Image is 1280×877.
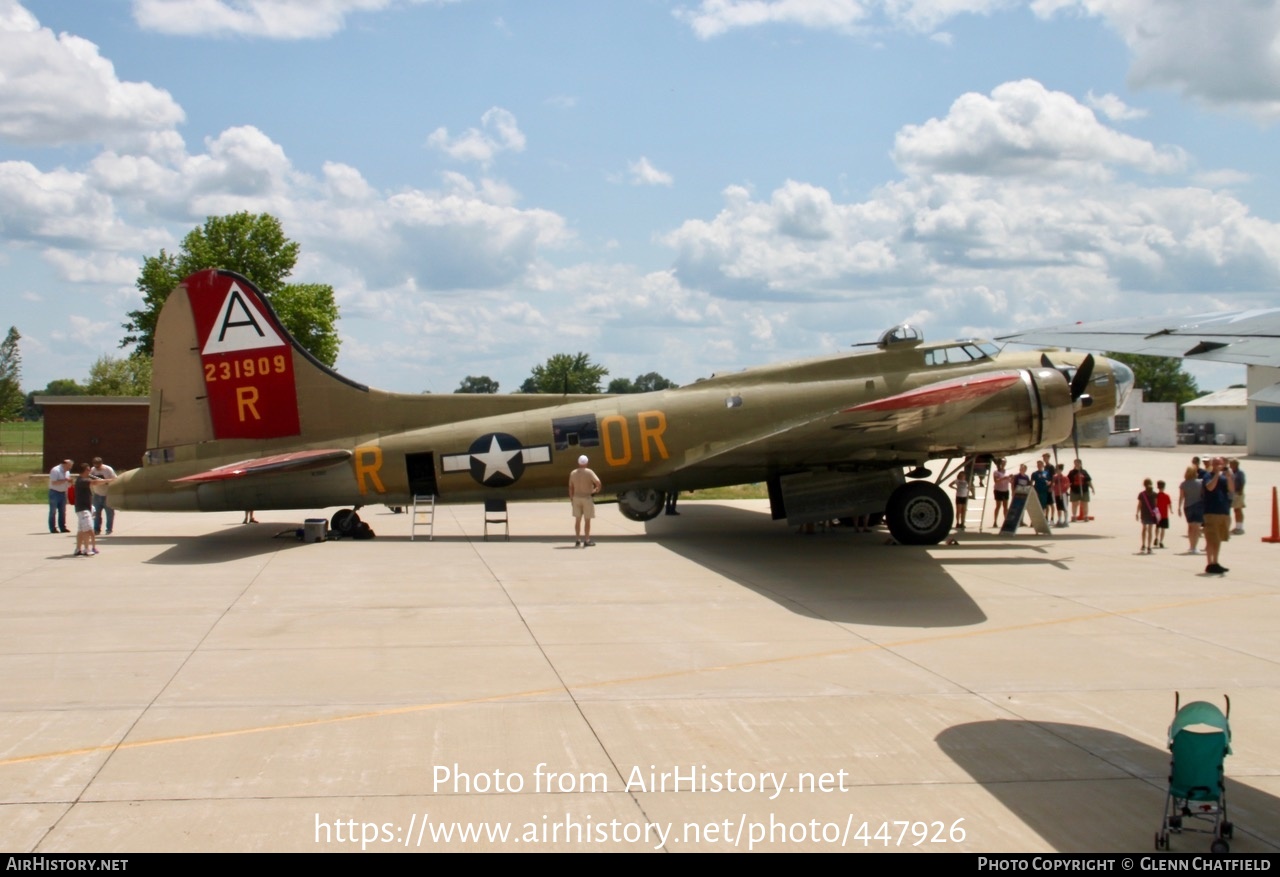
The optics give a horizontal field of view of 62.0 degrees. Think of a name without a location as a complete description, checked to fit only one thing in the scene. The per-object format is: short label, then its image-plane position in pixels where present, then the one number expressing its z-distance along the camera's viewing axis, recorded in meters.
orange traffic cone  19.78
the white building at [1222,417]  71.25
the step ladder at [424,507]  18.89
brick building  42.25
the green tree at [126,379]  78.88
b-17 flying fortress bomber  18.77
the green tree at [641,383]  45.70
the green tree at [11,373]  120.75
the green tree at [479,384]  81.91
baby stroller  5.40
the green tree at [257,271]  66.00
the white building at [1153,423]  64.81
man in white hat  18.16
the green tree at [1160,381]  107.94
